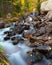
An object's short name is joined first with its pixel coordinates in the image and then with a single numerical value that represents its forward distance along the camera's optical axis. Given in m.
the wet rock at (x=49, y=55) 2.99
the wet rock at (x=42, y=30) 4.25
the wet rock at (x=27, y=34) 4.15
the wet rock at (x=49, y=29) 4.12
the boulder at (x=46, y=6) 6.68
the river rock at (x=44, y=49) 3.02
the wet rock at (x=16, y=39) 3.80
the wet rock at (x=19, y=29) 4.69
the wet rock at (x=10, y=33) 4.43
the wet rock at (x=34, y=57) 2.85
